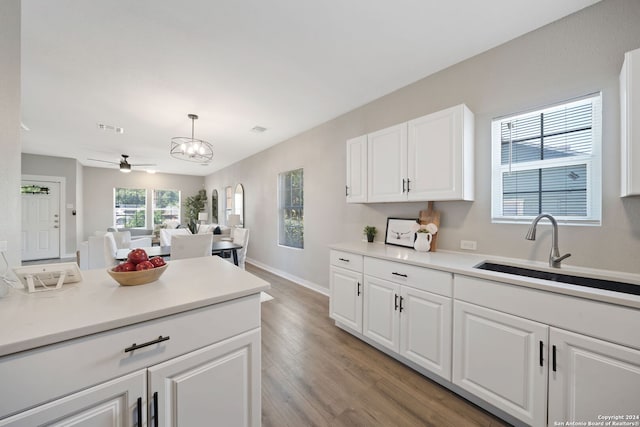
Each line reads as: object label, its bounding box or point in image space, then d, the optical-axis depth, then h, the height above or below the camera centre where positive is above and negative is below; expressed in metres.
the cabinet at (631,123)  1.25 +0.49
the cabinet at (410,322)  1.68 -0.89
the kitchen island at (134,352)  0.69 -0.50
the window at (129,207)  7.79 +0.14
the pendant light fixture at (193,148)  3.33 +0.92
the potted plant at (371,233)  2.83 -0.25
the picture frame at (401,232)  2.46 -0.21
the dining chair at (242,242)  4.30 -0.55
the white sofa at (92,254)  3.83 -0.70
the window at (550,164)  1.62 +0.38
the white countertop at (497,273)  1.13 -0.38
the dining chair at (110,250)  3.24 -0.54
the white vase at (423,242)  2.25 -0.28
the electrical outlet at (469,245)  2.07 -0.28
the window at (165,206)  8.35 +0.21
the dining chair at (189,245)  3.08 -0.46
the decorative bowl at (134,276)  1.10 -0.31
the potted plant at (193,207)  8.64 +0.17
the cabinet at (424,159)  1.94 +0.50
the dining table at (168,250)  3.21 -0.59
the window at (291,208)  4.29 +0.07
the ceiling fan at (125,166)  5.05 +0.98
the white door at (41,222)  5.84 -0.28
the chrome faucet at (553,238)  1.58 -0.16
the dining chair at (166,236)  4.58 -0.49
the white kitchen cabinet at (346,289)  2.31 -0.80
